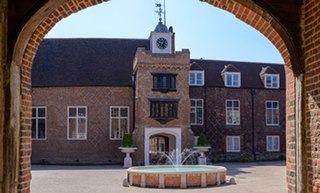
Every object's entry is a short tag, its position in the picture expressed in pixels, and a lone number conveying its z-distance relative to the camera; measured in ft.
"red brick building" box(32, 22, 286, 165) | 71.81
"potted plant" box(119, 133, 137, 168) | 68.49
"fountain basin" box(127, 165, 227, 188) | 42.65
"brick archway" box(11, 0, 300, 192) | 13.97
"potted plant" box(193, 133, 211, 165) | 68.77
